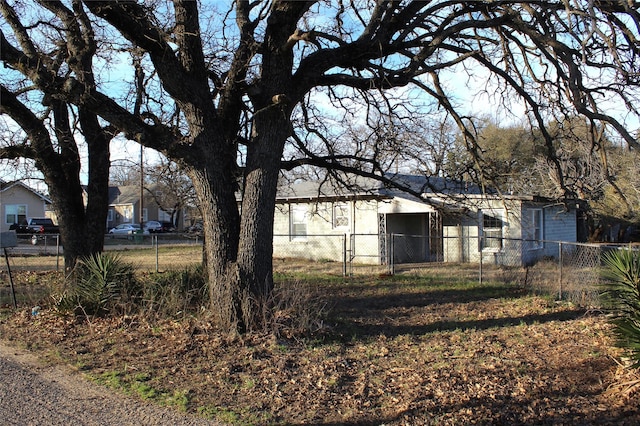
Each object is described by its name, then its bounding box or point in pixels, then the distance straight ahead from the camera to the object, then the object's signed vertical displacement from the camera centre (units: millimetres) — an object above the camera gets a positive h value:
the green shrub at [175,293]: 8438 -1135
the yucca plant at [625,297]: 5531 -897
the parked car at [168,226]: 55750 +42
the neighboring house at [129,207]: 60344 +2279
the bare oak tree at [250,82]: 7590 +2227
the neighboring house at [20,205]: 44634 +2022
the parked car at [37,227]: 42219 +87
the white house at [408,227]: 19703 -152
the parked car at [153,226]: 52844 +60
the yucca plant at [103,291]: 8773 -1098
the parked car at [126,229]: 49812 -198
